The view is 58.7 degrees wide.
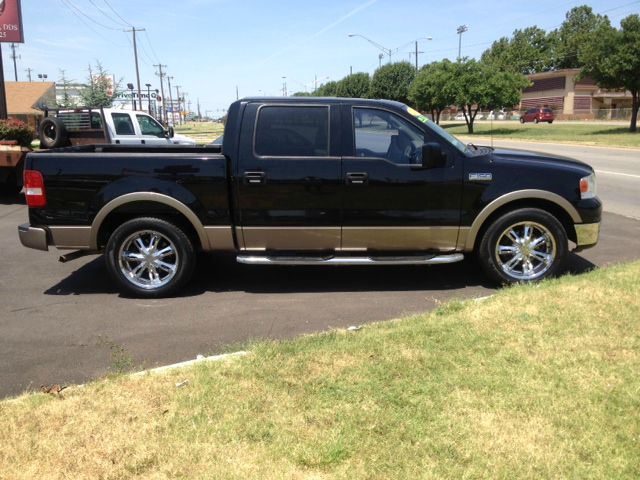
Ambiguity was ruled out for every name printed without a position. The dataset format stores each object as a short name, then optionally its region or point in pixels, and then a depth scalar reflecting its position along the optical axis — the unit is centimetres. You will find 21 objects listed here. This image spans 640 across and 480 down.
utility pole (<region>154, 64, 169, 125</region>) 8565
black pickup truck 555
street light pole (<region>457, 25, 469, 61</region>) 7412
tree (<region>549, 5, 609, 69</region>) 10044
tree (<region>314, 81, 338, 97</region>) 9801
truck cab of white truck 1399
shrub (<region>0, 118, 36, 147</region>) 1426
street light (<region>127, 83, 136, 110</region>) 5812
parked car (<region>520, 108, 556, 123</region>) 5853
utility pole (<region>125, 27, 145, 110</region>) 5794
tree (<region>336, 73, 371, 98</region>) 7975
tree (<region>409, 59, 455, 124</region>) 5106
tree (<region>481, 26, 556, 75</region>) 9696
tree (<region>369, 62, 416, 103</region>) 7081
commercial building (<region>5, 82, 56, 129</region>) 5641
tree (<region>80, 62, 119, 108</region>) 4663
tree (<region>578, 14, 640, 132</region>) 3216
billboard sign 2093
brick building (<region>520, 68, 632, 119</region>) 6806
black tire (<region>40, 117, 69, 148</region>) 1394
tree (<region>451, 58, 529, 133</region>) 4744
